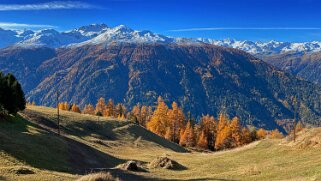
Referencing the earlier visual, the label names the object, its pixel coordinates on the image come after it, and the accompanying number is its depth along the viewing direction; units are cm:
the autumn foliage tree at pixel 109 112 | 19575
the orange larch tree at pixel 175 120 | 17561
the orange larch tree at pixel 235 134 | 15662
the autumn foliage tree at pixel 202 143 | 16300
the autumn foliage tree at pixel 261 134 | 17520
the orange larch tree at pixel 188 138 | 16188
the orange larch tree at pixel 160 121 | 17562
